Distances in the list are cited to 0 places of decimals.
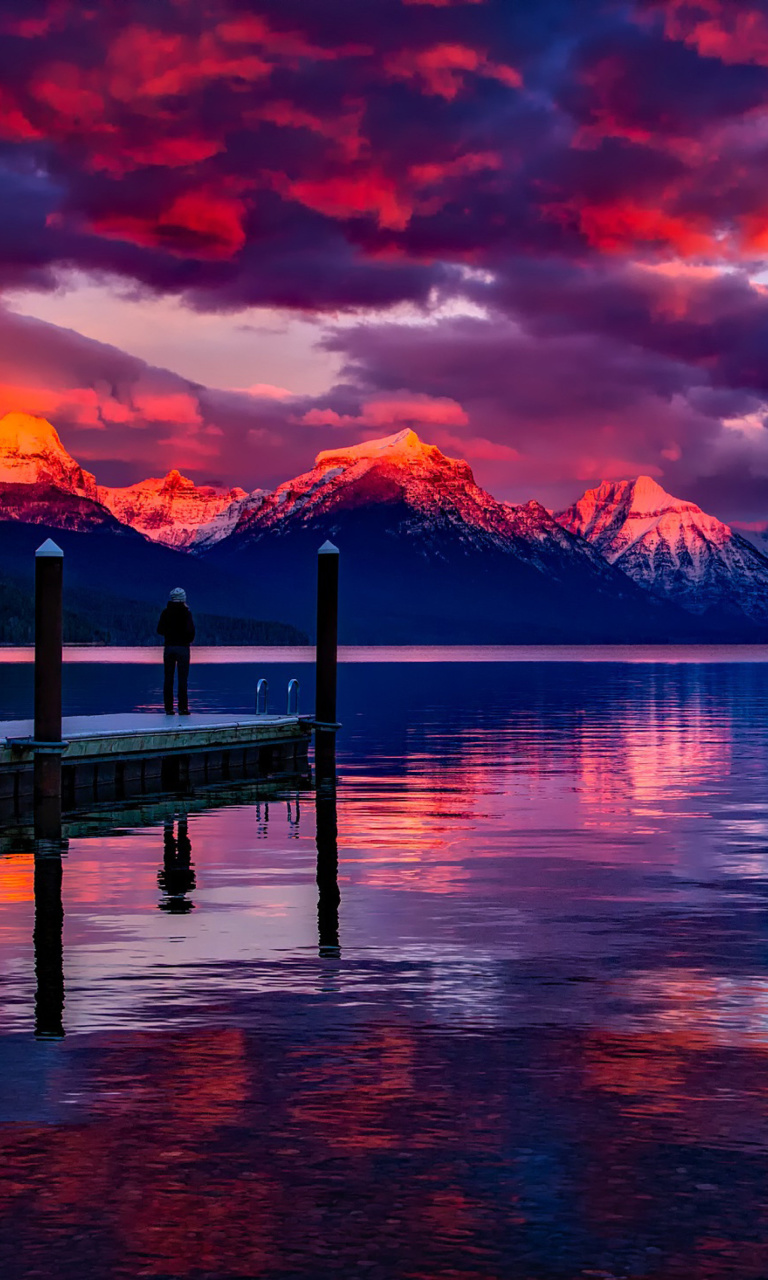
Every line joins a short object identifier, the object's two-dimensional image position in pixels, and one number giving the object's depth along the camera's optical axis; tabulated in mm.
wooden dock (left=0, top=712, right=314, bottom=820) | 36812
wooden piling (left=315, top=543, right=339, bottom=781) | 46969
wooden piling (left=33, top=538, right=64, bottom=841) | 30828
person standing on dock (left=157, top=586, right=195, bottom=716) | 45062
